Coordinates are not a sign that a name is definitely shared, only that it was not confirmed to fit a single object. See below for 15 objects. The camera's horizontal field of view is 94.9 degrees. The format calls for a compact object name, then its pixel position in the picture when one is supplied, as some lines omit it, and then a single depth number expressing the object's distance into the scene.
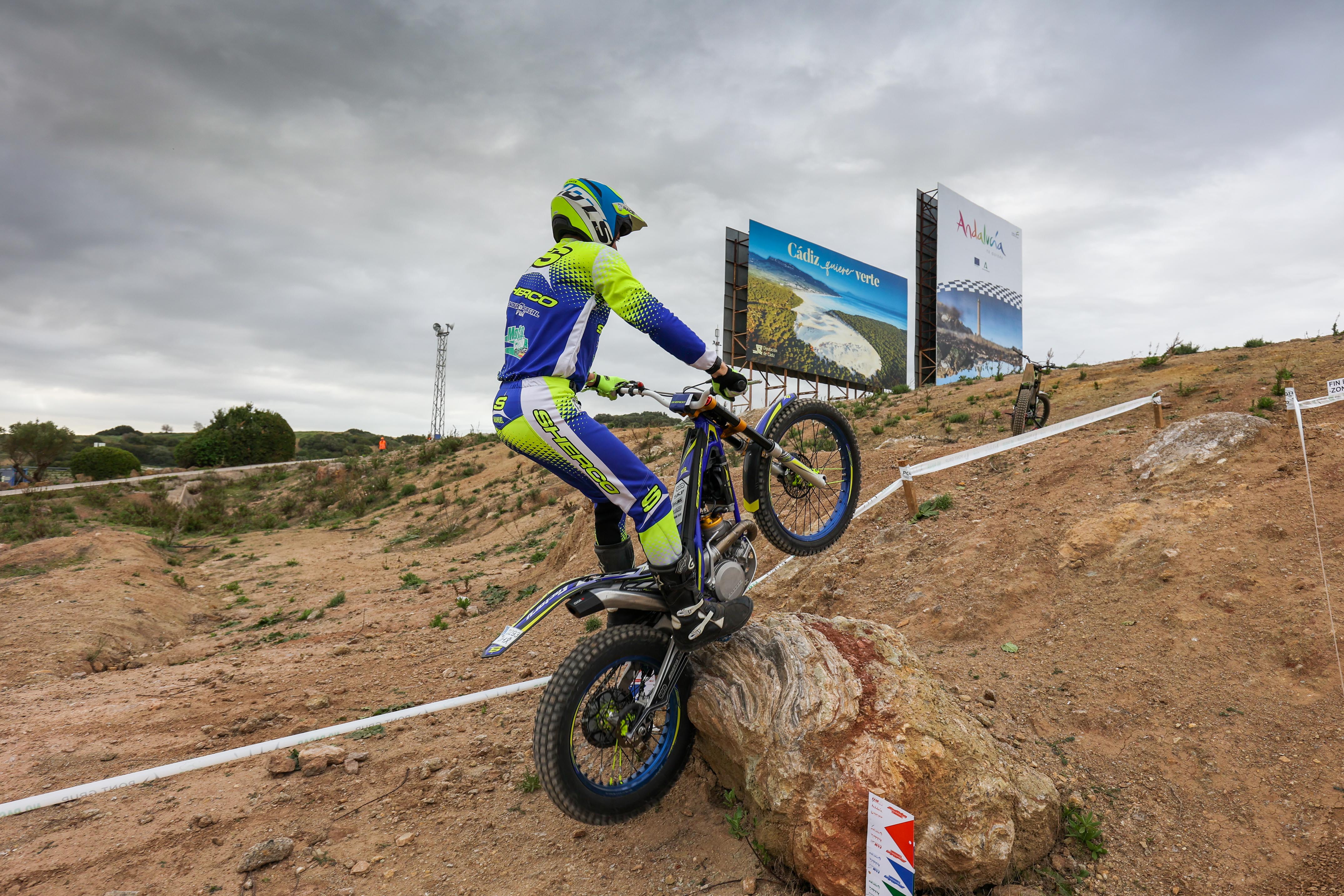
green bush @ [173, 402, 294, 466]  41.28
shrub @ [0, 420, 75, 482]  35.94
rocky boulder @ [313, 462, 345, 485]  28.28
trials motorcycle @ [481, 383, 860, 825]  2.92
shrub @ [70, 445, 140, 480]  37.12
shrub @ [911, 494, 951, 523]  7.04
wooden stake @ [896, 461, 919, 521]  7.00
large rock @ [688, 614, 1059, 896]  2.72
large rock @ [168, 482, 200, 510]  25.95
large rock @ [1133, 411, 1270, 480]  6.29
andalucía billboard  31.78
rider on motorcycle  3.25
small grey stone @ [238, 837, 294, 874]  3.09
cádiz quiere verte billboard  25.75
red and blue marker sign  2.50
